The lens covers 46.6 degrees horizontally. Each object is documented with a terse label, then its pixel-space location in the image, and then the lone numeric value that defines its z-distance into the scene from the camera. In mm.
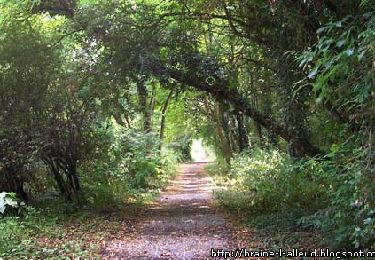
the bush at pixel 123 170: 12977
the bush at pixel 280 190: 9258
